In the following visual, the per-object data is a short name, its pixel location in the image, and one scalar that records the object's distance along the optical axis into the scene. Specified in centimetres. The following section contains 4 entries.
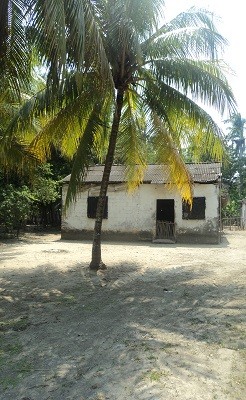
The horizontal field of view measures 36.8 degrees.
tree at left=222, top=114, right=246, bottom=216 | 3444
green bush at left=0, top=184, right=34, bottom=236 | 1642
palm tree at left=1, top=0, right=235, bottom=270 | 788
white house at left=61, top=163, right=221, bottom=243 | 1606
